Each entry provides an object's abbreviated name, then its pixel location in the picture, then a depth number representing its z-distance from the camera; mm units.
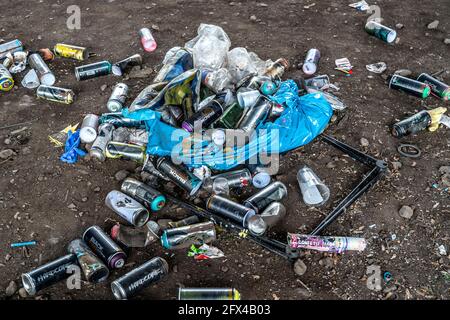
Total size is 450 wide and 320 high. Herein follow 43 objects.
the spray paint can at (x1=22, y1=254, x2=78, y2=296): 2469
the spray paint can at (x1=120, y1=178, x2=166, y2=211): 2938
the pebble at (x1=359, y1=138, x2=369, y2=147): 3384
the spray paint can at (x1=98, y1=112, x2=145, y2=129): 3428
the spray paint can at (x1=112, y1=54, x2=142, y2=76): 4141
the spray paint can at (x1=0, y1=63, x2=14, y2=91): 4070
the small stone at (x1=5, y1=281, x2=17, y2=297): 2525
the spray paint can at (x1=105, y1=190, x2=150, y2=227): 2852
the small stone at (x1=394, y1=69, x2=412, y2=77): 4094
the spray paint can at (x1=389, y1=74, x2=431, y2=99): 3746
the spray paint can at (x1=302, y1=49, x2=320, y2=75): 4070
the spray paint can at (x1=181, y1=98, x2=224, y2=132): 3215
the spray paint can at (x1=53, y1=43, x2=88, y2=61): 4449
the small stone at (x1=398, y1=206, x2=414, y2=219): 2848
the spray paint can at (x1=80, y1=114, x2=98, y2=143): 3400
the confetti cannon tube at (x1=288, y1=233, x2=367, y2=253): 2650
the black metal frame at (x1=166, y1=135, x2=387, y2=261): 2651
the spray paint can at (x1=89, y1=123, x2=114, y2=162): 3301
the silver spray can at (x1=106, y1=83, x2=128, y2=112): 3676
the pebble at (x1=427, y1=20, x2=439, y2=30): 4734
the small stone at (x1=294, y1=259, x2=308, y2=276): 2566
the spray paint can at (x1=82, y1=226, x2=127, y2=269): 2596
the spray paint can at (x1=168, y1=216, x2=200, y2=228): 2832
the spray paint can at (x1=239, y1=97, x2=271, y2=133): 3187
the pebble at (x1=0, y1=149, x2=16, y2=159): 3414
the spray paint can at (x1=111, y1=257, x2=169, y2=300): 2426
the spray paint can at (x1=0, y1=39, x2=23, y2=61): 4512
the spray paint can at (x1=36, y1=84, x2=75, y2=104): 3906
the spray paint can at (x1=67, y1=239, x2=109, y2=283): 2516
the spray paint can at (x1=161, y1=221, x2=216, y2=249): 2707
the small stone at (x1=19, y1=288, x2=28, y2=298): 2520
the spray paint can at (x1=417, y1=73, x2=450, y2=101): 3764
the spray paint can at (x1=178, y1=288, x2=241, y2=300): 2391
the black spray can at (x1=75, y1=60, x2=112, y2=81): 4125
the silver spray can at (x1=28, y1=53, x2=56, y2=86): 4156
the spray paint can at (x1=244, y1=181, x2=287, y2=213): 2920
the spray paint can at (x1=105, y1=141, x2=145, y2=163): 3240
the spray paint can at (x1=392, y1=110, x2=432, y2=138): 3398
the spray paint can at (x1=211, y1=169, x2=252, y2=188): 3076
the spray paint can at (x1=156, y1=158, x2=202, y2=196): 3037
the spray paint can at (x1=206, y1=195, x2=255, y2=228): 2768
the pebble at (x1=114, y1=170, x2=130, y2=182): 3203
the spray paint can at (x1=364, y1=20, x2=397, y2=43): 4427
